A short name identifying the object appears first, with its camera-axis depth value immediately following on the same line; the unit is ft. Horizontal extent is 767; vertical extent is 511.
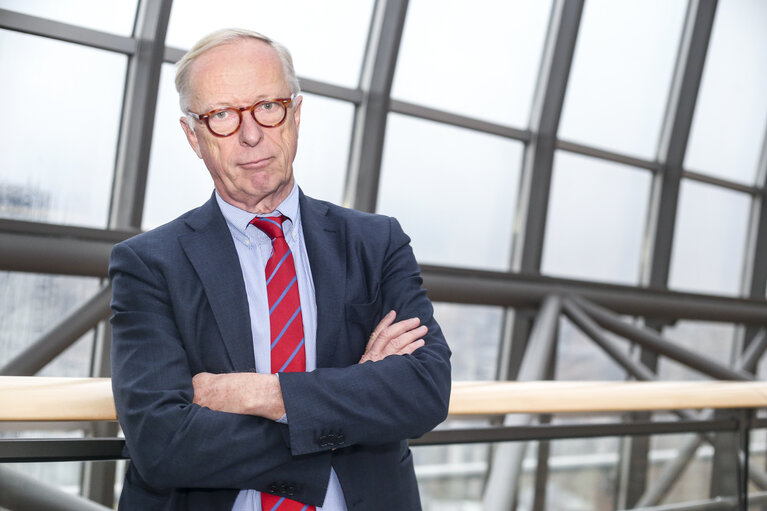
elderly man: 4.62
